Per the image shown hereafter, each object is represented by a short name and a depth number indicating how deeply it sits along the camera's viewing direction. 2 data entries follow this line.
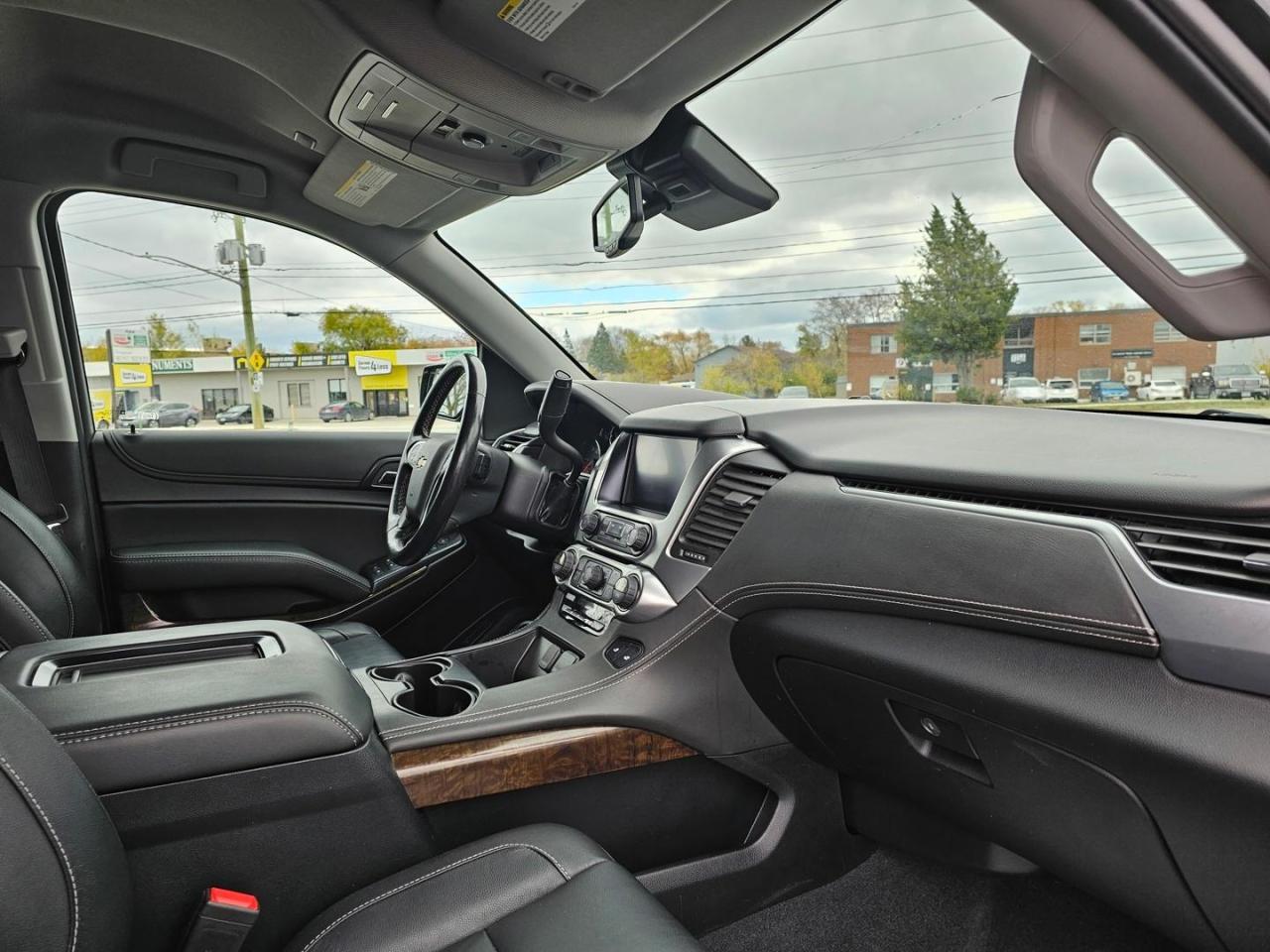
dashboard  0.90
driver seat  1.53
